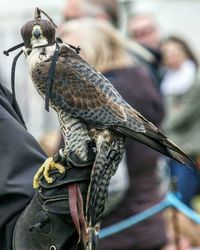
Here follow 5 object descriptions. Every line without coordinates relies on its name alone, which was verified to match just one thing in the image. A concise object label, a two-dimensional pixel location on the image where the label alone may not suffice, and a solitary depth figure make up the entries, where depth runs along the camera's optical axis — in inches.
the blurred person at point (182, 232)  476.1
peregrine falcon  255.4
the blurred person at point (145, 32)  725.1
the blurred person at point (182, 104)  640.4
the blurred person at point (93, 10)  521.3
